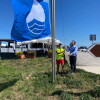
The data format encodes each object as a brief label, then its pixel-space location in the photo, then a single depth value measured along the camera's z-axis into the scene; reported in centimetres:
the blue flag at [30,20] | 343
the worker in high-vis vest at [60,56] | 487
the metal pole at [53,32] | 398
